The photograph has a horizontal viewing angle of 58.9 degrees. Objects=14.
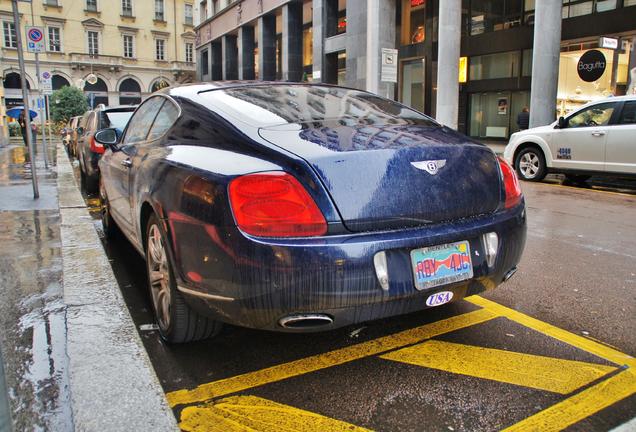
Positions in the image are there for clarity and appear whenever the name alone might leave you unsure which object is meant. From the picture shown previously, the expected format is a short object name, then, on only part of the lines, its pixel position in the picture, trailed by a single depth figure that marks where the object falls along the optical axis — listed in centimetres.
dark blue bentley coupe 253
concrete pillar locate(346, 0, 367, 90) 2398
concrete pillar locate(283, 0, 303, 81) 3102
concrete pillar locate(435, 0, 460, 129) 1945
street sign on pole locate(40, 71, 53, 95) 2003
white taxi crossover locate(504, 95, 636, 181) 971
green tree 4969
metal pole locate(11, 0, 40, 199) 762
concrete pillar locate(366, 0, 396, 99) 2311
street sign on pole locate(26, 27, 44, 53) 1248
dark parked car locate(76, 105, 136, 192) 966
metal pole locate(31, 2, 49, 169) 1870
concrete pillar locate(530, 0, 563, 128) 1650
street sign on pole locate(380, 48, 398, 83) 1407
